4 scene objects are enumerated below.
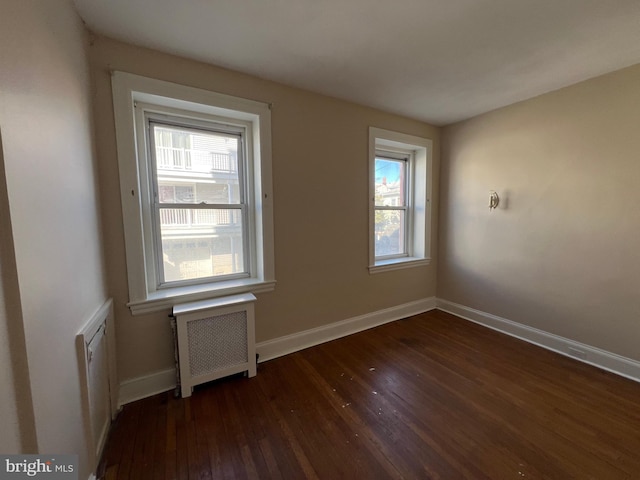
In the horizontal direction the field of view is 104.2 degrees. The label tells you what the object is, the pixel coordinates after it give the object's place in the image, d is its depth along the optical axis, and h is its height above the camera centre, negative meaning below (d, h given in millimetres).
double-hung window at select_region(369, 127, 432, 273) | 3148 +170
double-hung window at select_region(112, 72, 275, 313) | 1745 +229
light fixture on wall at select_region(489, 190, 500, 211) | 2768 +165
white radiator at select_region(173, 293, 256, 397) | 1808 -922
